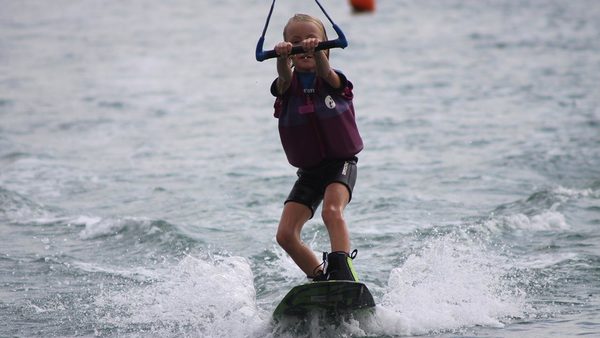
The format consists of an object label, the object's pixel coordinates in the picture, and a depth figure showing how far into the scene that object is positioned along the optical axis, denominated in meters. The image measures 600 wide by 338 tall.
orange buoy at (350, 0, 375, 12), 63.22
